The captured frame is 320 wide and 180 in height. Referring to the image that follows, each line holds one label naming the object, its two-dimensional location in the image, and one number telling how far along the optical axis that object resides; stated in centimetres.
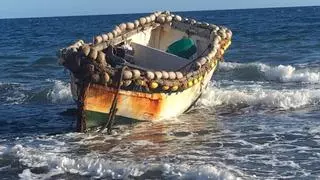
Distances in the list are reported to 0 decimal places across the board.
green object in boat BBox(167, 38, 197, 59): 1378
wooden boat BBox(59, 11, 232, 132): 1006
